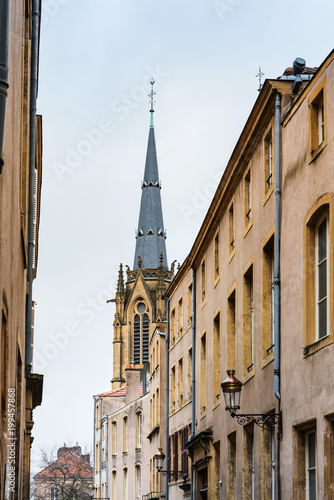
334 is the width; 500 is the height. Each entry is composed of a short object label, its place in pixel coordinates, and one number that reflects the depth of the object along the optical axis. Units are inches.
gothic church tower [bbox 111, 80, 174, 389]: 3912.4
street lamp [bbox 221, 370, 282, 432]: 644.7
